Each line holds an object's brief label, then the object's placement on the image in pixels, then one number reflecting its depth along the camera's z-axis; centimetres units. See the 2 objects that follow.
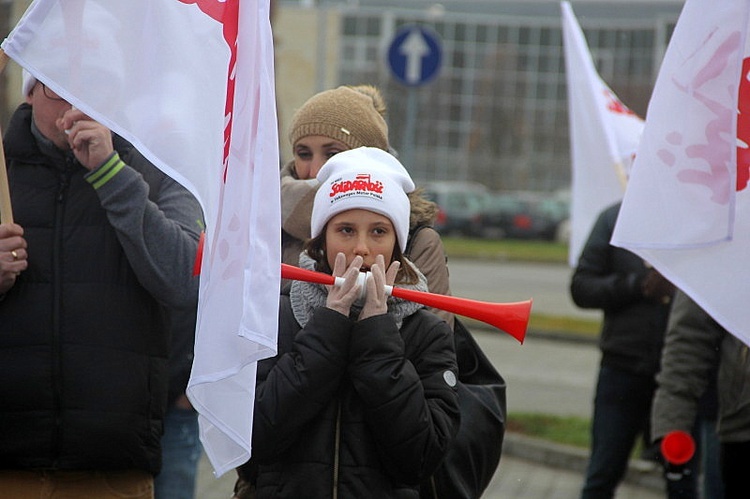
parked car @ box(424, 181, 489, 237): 7781
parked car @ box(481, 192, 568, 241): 7934
